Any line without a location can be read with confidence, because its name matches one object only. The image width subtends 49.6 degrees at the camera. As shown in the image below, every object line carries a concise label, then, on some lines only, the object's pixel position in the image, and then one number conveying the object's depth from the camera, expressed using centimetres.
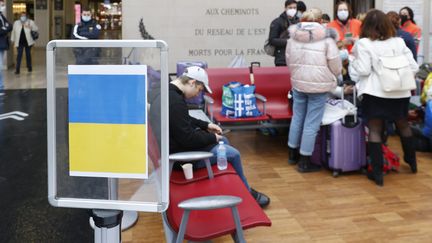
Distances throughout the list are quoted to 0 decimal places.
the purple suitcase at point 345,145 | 432
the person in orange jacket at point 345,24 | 594
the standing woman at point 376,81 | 399
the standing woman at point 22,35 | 1279
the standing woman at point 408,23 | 650
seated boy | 286
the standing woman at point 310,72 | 423
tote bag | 502
